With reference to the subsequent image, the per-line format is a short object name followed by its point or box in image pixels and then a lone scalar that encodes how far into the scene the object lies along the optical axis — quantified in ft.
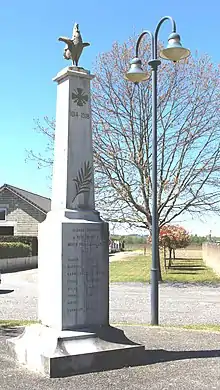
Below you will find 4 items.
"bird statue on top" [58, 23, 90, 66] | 23.67
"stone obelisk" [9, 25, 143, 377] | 20.35
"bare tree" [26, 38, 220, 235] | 74.23
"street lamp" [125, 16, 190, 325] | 29.53
